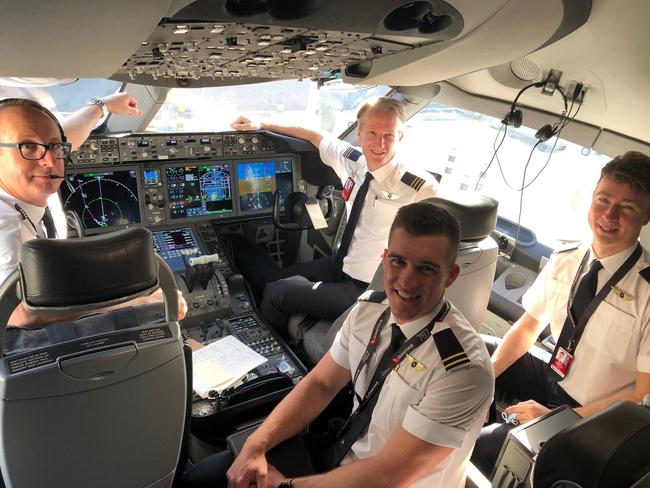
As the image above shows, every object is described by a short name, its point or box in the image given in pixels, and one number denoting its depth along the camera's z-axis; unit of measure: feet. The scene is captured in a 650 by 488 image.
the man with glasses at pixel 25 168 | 4.75
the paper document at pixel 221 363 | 6.50
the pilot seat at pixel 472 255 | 5.48
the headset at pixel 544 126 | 6.94
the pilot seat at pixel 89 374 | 3.19
